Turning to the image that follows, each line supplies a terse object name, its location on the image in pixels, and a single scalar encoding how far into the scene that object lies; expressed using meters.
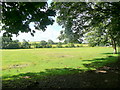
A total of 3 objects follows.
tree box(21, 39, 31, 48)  98.69
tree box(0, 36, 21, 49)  92.94
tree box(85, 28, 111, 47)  38.24
